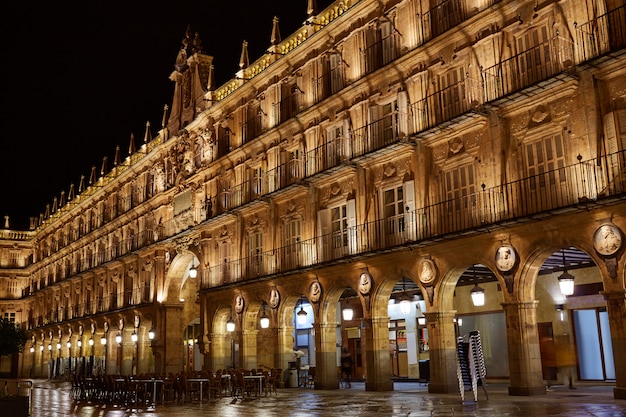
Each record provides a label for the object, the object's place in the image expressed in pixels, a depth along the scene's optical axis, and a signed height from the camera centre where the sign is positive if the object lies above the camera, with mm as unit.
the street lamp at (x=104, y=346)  48300 +247
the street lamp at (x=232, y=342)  30550 +138
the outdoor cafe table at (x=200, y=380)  22547 -1123
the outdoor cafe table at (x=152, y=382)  21984 -1131
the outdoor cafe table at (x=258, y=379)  23978 -1262
